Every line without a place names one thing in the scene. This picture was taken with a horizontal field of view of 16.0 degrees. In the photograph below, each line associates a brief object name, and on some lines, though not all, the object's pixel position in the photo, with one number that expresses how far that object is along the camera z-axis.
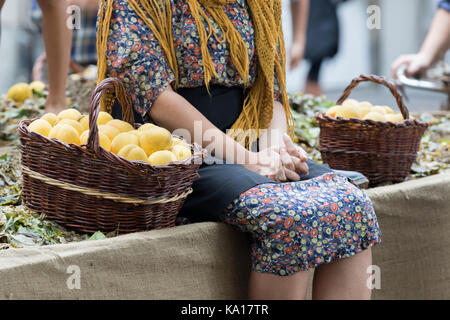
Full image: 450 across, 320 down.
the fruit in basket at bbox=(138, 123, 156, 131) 3.75
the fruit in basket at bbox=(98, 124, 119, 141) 3.71
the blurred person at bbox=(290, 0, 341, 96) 8.05
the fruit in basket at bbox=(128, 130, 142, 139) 3.72
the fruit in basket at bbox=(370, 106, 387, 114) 4.47
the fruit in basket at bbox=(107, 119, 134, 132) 3.76
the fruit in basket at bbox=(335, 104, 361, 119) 4.42
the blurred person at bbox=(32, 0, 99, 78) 6.61
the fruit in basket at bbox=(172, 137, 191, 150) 3.76
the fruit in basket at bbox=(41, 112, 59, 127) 3.79
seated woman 3.69
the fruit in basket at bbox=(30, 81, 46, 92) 5.24
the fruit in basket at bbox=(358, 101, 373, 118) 4.48
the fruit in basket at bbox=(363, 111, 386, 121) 4.37
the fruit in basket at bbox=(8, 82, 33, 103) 5.20
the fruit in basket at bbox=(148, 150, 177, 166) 3.66
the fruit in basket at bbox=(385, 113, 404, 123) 4.40
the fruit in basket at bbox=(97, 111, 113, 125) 3.80
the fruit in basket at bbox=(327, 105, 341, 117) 4.42
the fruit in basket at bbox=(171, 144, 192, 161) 3.70
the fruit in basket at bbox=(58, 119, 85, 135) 3.73
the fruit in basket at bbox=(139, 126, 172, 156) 3.70
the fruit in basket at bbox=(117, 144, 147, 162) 3.64
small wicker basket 4.35
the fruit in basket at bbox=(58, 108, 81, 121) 3.81
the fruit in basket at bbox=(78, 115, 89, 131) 3.77
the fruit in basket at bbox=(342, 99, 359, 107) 4.45
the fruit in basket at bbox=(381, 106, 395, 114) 4.51
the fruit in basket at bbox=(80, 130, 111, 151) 3.67
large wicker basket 3.60
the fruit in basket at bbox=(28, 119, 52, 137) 3.73
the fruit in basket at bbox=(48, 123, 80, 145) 3.67
